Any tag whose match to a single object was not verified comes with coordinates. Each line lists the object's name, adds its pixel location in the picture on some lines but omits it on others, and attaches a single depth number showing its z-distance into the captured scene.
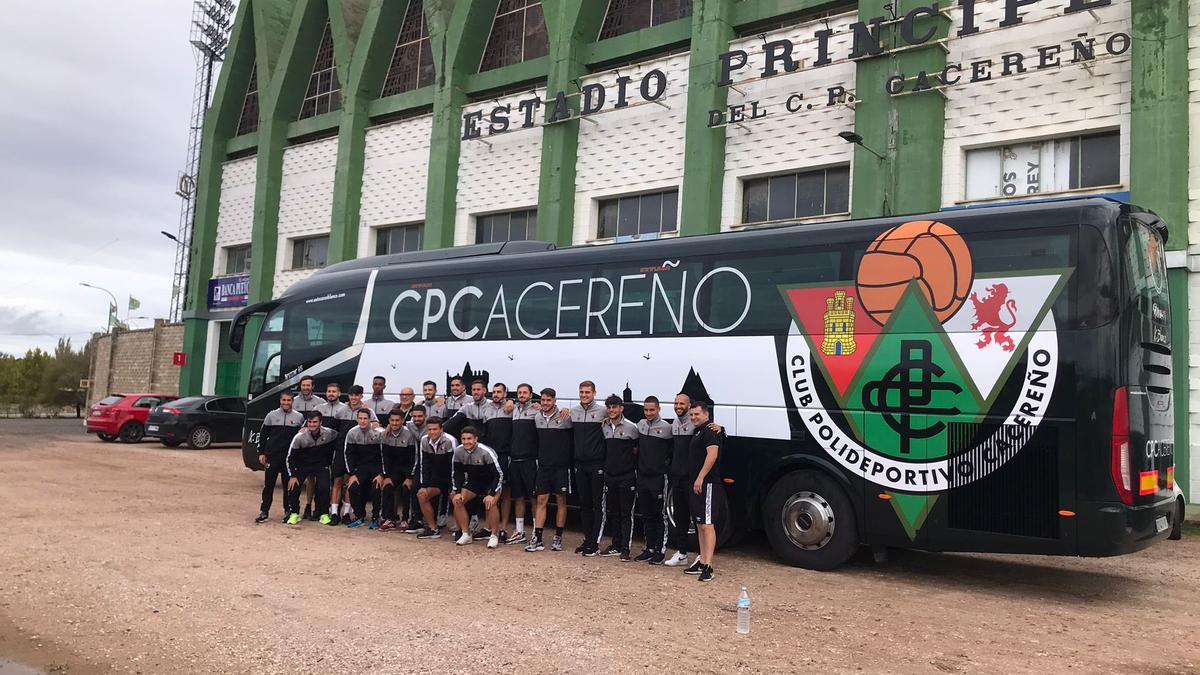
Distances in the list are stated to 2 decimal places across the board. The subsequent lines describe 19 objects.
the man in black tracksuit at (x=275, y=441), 10.73
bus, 7.35
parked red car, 24.08
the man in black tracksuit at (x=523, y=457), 9.79
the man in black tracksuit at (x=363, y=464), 10.70
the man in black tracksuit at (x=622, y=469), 9.03
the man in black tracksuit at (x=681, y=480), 8.55
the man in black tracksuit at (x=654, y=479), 8.80
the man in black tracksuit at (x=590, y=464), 9.34
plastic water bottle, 6.03
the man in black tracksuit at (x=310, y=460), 10.72
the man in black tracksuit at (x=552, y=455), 9.60
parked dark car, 22.45
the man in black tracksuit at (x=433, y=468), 10.10
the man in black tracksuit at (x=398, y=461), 10.49
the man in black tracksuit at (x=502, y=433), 10.02
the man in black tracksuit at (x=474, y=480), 9.66
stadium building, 14.44
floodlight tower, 37.28
